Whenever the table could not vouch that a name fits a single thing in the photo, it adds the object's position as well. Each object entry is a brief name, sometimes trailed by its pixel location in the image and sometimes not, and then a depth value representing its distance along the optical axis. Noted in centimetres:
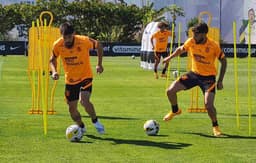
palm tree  8062
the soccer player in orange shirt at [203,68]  1125
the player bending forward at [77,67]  1086
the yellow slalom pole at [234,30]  1145
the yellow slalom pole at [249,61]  1153
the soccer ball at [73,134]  1048
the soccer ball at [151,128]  1122
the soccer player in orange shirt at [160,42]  2575
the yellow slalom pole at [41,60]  1132
